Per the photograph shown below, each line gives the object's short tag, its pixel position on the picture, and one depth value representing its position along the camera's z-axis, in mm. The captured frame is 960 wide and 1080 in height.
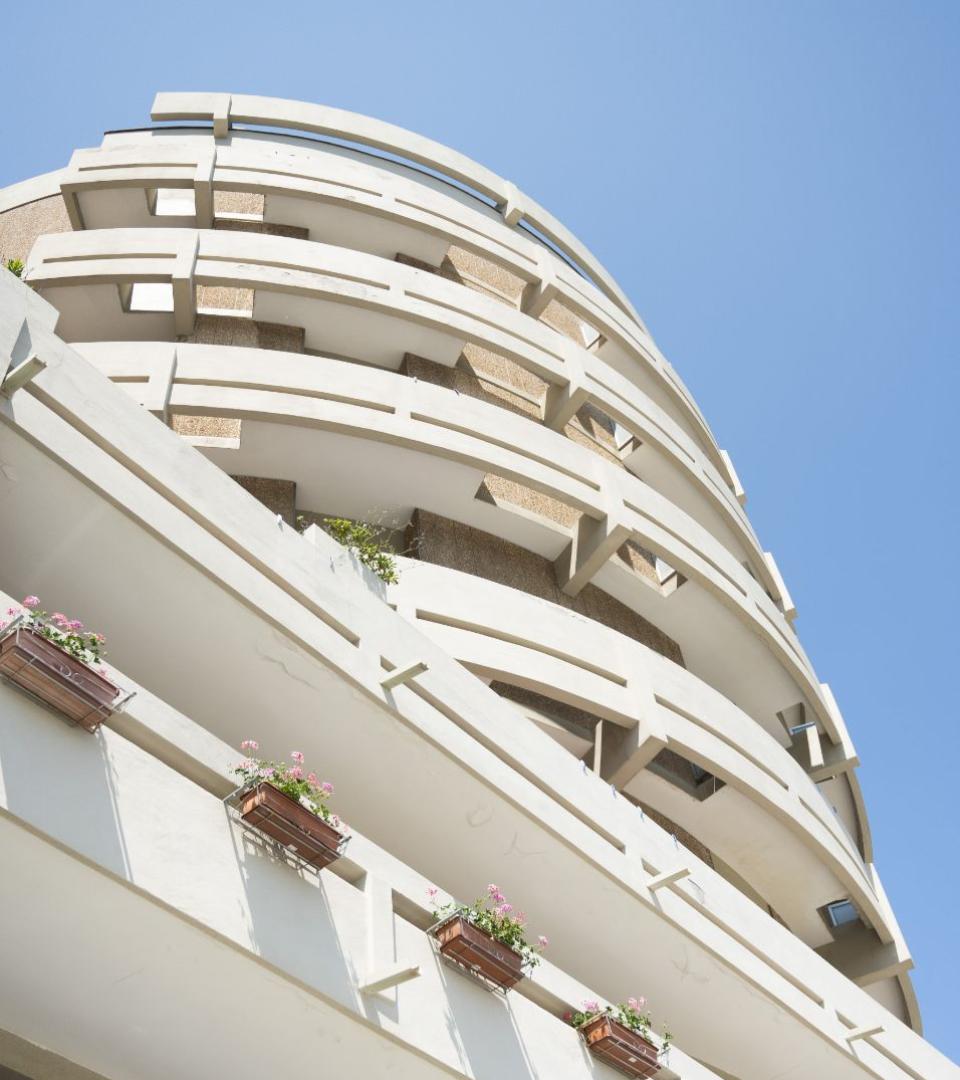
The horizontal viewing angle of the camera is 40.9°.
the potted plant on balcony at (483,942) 9023
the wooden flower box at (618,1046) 9766
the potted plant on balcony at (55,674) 7215
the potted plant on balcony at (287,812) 8016
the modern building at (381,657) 7688
